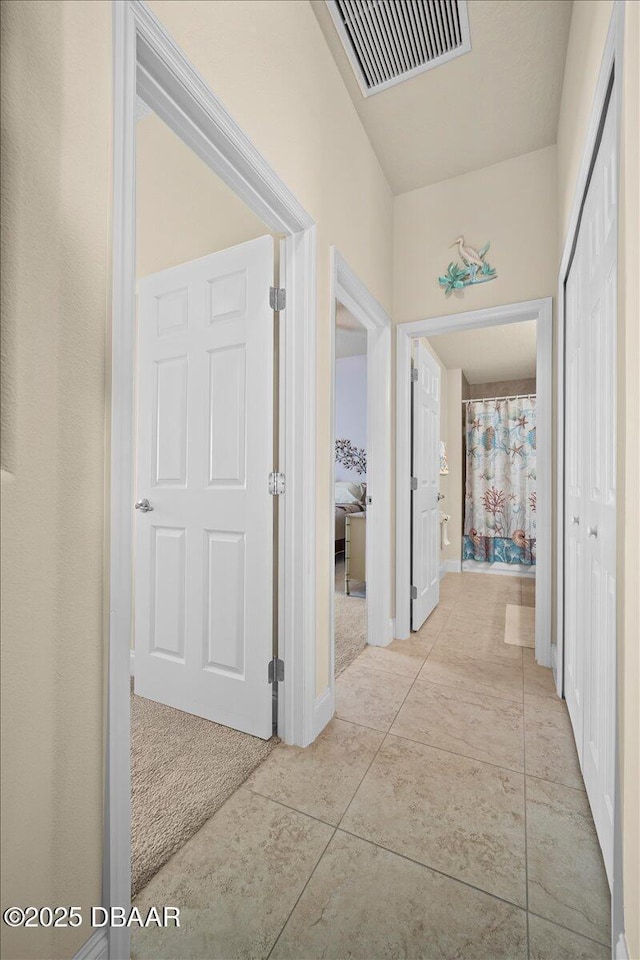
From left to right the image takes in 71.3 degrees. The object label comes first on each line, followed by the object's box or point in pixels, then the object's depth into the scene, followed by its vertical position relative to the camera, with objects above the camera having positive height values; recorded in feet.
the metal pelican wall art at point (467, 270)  8.45 +4.14
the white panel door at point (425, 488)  9.64 -0.06
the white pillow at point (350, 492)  18.50 -0.31
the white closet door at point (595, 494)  3.71 -0.07
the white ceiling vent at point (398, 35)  5.65 +6.06
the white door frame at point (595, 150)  3.03 +3.27
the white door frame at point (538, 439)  7.89 +0.93
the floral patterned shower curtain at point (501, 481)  16.44 +0.19
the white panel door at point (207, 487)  5.64 -0.05
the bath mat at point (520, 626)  9.33 -3.21
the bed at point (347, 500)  16.95 -0.62
